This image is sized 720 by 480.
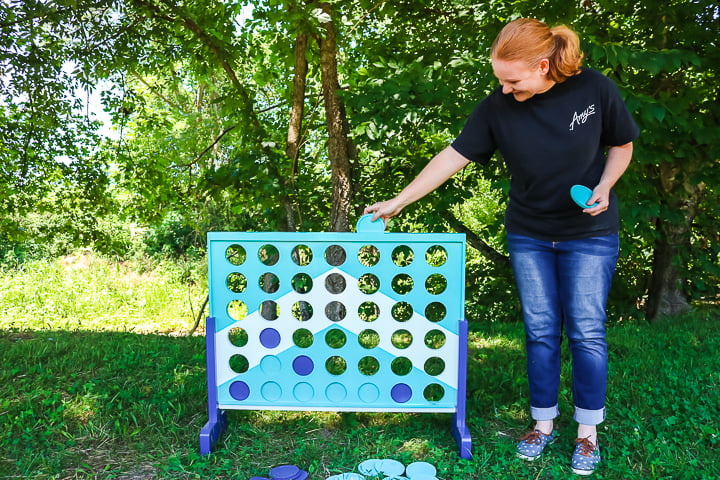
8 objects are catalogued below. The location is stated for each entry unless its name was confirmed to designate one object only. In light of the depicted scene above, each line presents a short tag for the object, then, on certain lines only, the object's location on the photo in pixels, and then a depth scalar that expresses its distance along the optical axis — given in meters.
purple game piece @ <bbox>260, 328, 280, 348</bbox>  2.59
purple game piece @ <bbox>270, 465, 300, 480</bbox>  2.22
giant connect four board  2.49
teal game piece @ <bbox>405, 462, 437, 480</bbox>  2.25
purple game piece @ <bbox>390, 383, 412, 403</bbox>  2.56
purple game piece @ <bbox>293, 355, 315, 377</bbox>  2.59
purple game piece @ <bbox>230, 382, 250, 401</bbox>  2.59
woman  2.01
